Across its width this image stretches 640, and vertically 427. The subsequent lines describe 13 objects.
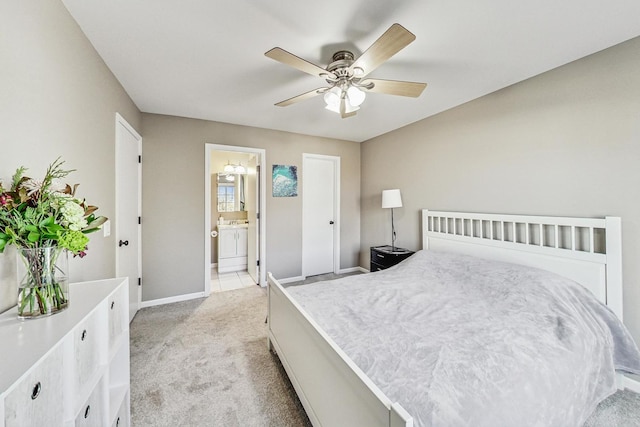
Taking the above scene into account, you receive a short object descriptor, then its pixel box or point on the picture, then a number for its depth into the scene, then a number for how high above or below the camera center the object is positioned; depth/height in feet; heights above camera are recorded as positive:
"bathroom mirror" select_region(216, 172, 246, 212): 16.99 +1.65
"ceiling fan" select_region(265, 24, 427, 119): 4.81 +3.26
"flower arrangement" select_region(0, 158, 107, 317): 3.06 -0.19
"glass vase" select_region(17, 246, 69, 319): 3.12 -0.89
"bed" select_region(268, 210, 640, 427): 3.26 -2.28
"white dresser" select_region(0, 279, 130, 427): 2.17 -1.61
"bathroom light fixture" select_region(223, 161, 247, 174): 16.72 +3.20
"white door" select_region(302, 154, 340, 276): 14.10 +0.05
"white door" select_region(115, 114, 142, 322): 7.81 +0.30
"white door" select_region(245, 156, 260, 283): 13.07 -0.21
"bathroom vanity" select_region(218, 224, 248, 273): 15.67 -2.07
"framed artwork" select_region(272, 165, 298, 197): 12.94 +1.84
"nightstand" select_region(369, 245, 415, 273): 10.86 -1.89
